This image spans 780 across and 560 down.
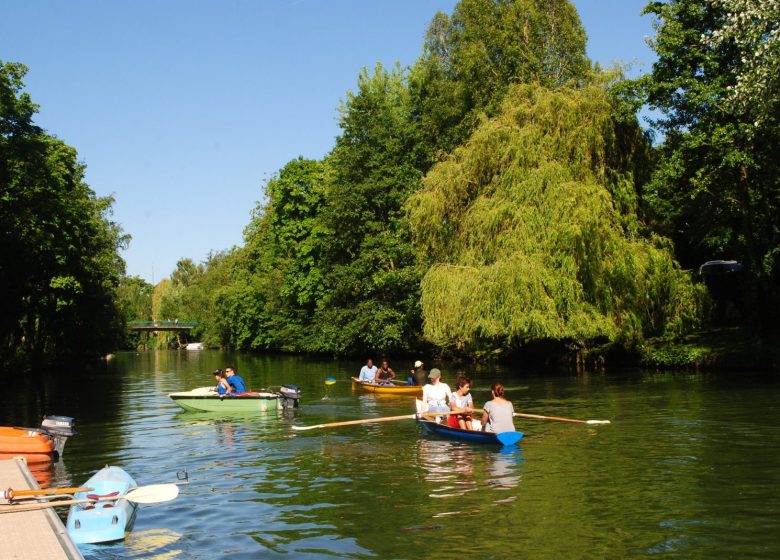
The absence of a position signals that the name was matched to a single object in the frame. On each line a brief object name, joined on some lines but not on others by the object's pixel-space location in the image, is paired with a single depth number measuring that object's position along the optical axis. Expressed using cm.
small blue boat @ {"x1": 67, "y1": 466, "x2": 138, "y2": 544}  1053
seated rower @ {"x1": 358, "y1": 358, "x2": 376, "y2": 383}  3053
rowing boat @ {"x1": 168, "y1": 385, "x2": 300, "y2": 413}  2411
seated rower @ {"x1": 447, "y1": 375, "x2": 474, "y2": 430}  1809
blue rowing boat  1622
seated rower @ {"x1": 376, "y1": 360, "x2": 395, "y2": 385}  3049
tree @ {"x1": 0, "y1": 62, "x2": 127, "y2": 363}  3897
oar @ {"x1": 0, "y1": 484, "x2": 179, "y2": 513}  1130
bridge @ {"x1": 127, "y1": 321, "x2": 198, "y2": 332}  11791
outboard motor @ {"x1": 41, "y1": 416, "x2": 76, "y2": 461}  1698
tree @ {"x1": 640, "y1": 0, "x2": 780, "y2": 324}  2822
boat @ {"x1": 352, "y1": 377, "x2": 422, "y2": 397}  2847
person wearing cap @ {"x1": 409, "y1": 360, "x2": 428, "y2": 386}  2900
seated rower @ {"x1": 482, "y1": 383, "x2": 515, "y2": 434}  1633
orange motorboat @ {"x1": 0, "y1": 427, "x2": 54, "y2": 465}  1638
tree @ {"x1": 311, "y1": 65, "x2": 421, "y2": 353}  4794
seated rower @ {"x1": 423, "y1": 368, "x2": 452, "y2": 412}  1958
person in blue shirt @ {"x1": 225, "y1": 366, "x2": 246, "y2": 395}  2485
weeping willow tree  2906
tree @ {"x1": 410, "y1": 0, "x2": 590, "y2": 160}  4459
